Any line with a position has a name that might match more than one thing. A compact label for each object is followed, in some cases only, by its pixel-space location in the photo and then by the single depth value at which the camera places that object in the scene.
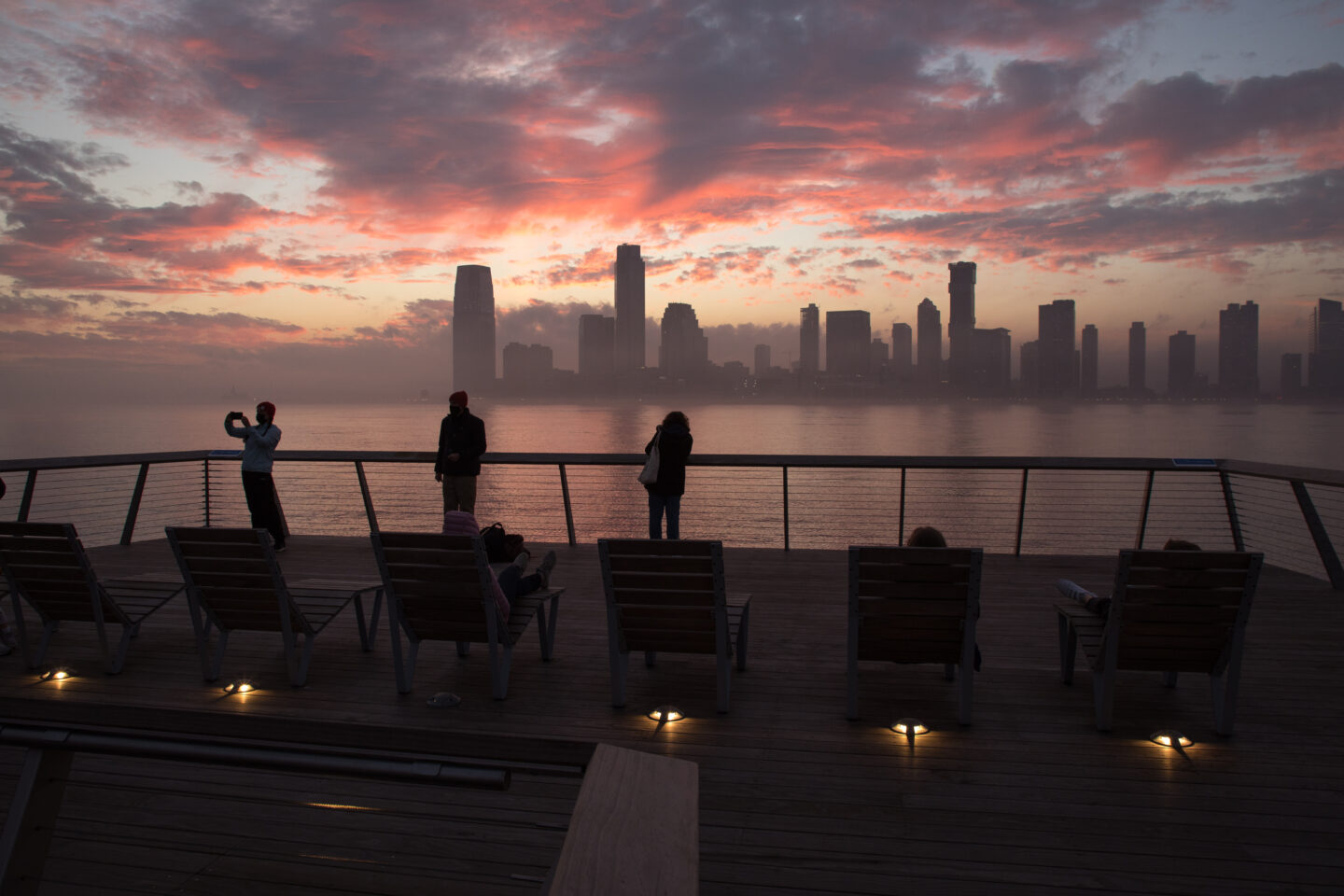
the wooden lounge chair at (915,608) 3.58
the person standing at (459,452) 8.05
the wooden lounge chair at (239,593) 4.13
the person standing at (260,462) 8.06
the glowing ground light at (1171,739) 3.53
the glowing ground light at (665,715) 3.81
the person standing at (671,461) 7.52
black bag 5.81
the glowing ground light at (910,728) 3.62
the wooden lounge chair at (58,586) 4.29
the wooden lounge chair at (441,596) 3.91
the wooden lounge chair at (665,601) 3.74
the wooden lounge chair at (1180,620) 3.45
